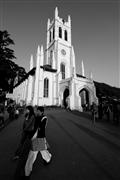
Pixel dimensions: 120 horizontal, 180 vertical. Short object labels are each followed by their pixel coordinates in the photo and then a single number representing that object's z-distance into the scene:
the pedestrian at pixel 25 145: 2.93
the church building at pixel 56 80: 24.88
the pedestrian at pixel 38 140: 2.53
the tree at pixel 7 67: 10.56
